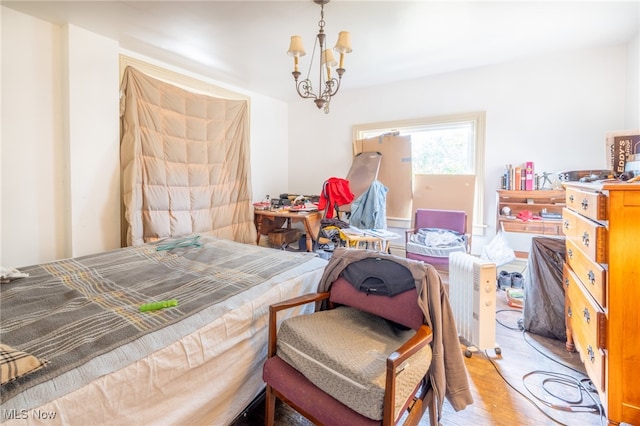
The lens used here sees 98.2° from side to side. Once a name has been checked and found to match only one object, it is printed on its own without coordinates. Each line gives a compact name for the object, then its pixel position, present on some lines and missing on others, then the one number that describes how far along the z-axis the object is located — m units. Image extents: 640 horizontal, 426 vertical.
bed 0.82
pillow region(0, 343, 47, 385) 0.75
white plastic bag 3.03
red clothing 3.54
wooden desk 3.64
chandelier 1.85
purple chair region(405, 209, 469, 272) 2.79
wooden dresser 1.10
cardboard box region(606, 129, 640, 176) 1.73
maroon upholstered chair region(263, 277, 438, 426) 0.93
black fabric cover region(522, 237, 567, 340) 2.00
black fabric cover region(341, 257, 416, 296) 1.19
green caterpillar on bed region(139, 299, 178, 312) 1.22
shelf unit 2.93
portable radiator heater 1.85
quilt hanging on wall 2.71
